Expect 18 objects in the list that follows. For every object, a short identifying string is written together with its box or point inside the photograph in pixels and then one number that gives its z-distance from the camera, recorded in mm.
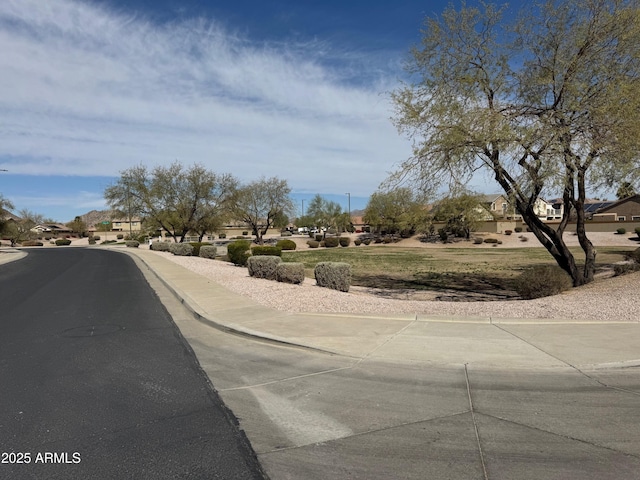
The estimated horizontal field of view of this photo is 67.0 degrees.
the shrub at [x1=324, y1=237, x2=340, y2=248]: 67812
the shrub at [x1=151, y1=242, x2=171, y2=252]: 45766
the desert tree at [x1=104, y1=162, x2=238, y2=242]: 51375
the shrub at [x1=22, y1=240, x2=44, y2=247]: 81000
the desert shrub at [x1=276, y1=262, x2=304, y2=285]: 15992
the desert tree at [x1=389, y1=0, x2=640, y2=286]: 12420
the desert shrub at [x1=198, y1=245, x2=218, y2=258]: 34625
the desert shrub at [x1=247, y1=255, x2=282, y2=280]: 17312
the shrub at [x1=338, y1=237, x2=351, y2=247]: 69762
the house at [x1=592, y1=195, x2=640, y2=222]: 80438
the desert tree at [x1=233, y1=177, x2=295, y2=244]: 60438
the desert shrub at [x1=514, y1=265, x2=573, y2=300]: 12852
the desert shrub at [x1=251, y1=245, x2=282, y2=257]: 26781
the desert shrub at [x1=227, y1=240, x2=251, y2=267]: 26719
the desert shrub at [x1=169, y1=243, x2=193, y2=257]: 36906
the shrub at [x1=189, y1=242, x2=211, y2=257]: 38009
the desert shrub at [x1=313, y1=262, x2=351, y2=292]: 15195
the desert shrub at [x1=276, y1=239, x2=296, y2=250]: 55359
